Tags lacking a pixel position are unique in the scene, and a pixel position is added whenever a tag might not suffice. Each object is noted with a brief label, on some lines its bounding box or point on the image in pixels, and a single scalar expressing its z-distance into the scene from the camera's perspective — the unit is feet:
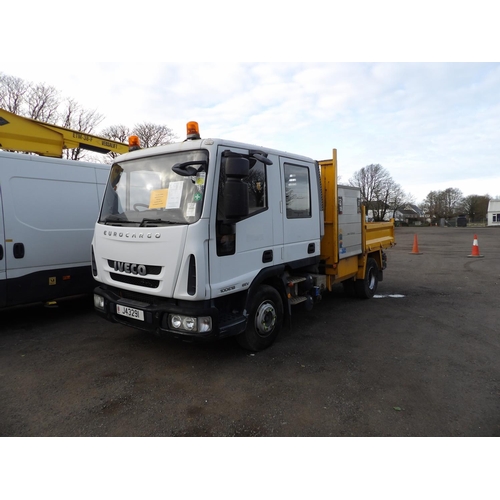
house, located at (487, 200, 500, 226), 204.95
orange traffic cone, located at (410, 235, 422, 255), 52.68
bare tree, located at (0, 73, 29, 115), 66.49
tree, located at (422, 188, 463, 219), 228.51
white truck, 11.60
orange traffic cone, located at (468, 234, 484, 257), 48.22
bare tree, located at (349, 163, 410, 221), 195.42
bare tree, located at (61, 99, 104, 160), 76.31
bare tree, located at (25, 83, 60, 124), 69.64
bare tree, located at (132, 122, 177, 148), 94.38
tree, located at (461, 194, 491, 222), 229.86
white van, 16.57
